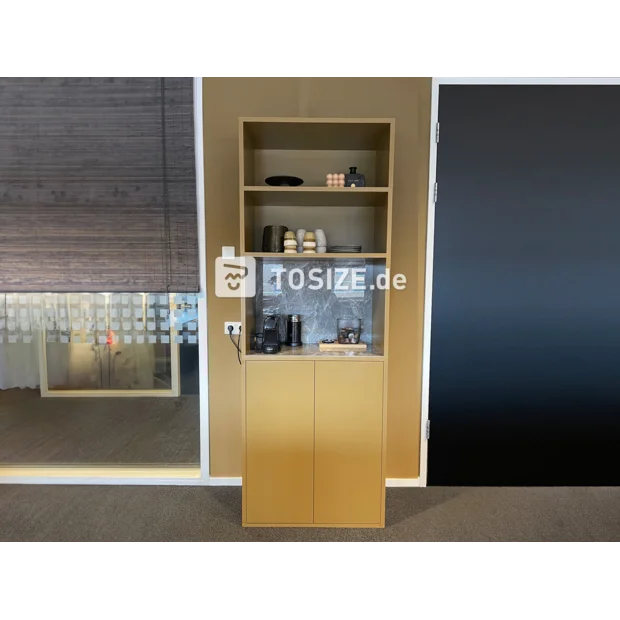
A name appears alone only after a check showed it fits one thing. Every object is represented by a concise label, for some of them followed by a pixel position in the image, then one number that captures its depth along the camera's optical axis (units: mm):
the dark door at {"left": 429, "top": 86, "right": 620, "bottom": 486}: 2180
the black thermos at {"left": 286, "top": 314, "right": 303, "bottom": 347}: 2107
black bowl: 1938
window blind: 2148
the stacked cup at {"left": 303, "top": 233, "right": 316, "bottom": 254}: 1964
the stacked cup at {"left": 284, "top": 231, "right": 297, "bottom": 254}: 1943
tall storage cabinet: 1900
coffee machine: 1963
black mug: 1958
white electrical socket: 2293
